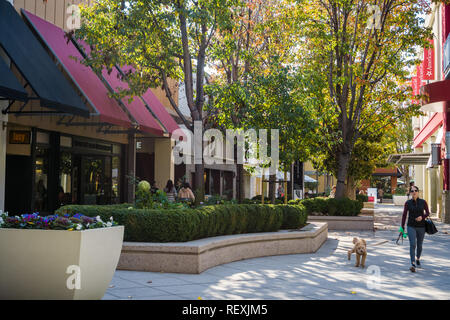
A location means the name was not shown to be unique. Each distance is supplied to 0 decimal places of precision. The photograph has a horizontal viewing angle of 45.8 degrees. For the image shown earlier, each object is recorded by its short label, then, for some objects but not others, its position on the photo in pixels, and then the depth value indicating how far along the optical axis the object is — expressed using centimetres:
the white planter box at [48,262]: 594
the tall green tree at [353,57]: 2127
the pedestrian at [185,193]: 1750
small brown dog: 1092
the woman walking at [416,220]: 1109
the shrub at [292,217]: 1468
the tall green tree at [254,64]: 1647
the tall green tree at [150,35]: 1424
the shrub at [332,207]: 2220
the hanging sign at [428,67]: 2895
